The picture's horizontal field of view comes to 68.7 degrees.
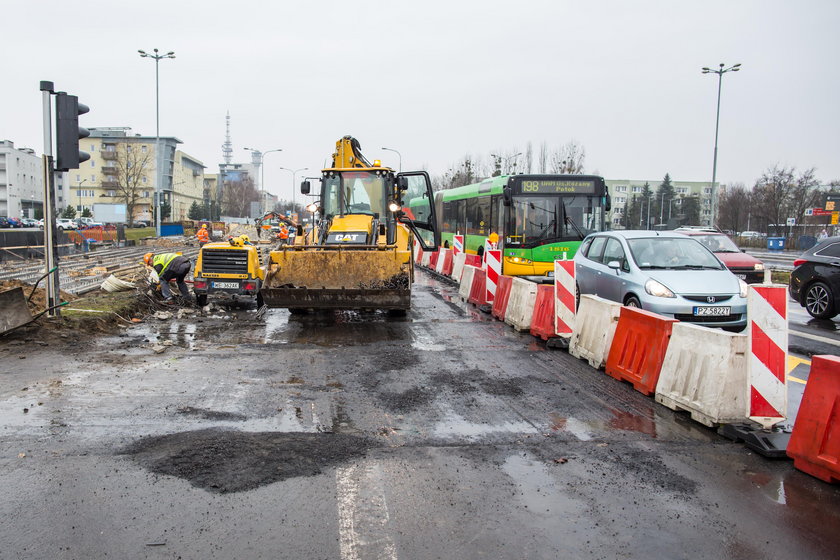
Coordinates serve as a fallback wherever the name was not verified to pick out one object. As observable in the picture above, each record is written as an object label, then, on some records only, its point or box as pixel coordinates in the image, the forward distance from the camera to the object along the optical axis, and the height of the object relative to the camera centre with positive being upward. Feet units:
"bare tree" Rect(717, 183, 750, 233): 201.77 +7.81
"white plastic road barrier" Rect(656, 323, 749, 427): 18.80 -4.55
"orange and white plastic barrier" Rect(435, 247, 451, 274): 76.44 -4.50
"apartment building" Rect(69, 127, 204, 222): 318.86 +22.56
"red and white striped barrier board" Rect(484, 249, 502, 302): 42.55 -2.88
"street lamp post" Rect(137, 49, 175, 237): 128.06 +24.29
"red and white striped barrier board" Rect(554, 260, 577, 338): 30.83 -3.53
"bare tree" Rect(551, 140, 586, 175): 162.09 +18.15
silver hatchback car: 30.76 -2.54
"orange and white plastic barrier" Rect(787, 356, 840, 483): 14.96 -4.75
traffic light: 32.78 +4.39
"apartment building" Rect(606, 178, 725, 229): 419.95 +29.45
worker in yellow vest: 43.50 -3.76
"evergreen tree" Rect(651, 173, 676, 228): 324.06 +17.94
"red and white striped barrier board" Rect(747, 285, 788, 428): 18.20 -3.47
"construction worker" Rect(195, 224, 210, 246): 69.17 -2.35
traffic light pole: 32.96 -0.32
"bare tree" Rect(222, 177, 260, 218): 308.19 +10.35
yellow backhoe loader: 36.22 -2.22
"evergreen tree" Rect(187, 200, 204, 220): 327.67 +1.96
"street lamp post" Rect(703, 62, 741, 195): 109.09 +28.96
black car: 41.42 -3.04
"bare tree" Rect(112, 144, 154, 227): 172.57 +13.34
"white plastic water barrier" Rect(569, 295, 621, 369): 26.18 -4.52
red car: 52.95 -2.16
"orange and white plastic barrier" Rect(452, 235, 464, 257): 74.64 -2.35
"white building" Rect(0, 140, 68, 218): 295.89 +13.55
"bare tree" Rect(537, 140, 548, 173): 175.32 +19.54
